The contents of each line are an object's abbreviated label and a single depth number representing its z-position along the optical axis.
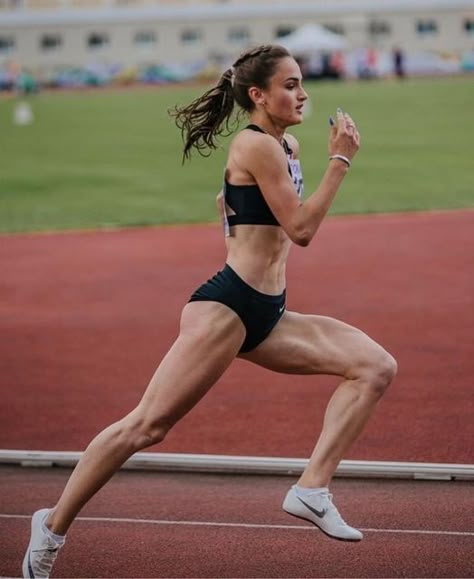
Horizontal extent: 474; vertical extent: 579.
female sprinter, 10.07
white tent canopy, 135.12
